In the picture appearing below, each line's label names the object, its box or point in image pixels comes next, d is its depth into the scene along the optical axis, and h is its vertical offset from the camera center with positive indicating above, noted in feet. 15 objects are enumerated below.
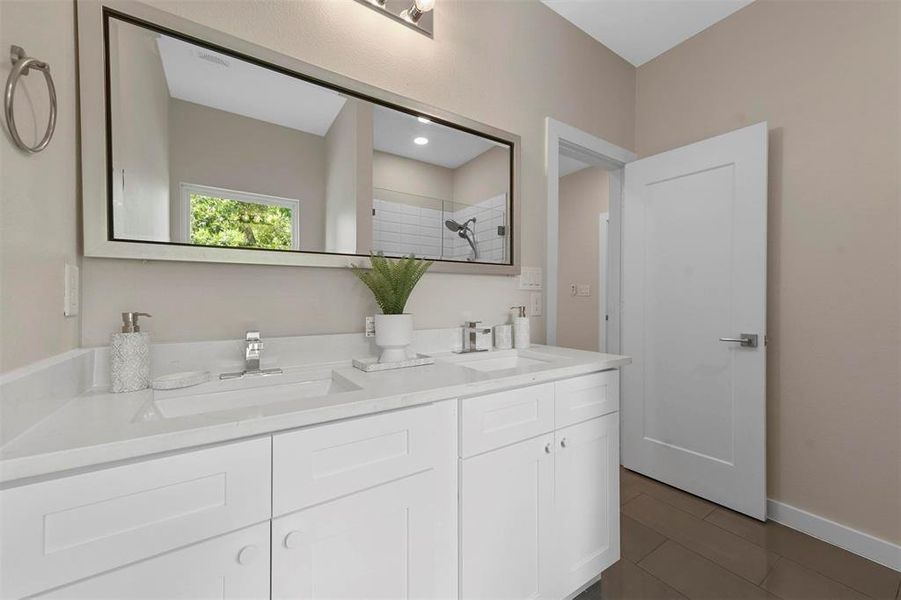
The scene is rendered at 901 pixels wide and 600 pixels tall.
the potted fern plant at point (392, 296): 4.09 +0.01
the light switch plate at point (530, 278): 6.16 +0.31
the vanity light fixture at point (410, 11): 4.69 +3.66
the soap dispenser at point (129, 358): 3.00 -0.49
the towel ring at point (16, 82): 2.05 +1.20
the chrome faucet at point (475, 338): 5.25 -0.57
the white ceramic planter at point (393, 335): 4.08 -0.41
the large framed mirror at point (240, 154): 3.24 +1.48
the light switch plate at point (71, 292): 2.88 +0.04
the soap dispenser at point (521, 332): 5.62 -0.52
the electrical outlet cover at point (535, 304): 6.28 -0.12
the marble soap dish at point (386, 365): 3.85 -0.71
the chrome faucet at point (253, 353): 3.63 -0.54
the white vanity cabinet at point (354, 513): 1.90 -1.44
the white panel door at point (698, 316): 6.19 -0.35
